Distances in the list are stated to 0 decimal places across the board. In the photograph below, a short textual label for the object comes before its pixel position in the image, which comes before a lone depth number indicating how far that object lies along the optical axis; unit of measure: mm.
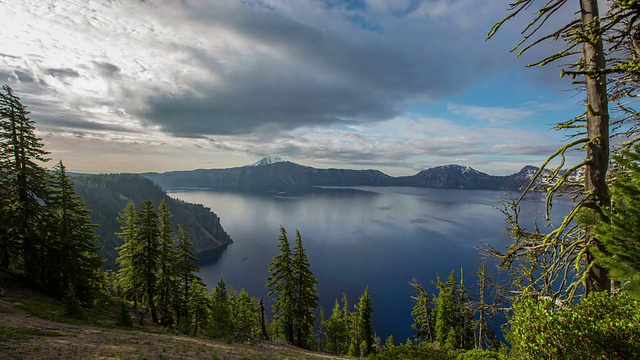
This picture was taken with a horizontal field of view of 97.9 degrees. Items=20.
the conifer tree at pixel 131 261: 29031
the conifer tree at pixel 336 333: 49062
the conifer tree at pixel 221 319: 28439
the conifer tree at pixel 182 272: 30297
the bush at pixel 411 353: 12672
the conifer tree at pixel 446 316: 37656
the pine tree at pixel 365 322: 44031
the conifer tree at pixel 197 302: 31078
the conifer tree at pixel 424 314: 34250
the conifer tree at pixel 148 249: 28453
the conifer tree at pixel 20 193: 22734
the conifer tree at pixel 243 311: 39312
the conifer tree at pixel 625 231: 4480
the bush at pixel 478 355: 10909
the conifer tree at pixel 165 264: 29031
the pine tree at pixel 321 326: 57375
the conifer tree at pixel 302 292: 32094
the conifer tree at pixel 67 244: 24391
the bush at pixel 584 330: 4773
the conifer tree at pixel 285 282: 31797
